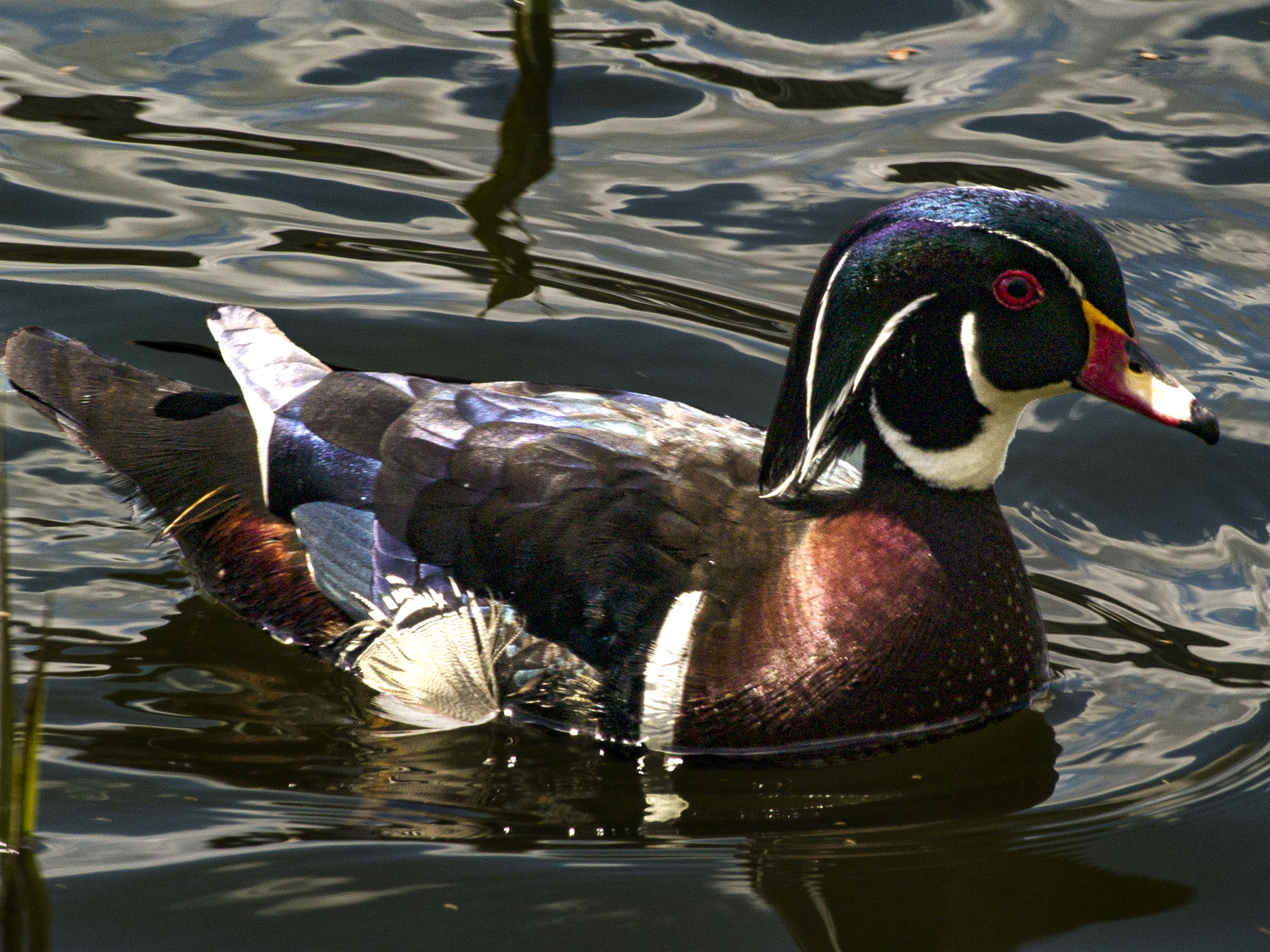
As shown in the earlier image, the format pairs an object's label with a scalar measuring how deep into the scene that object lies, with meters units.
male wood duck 8.01
